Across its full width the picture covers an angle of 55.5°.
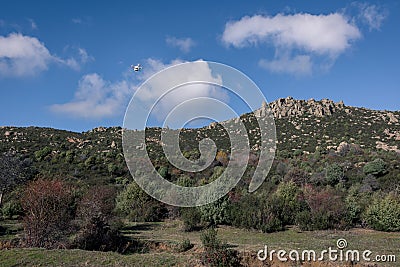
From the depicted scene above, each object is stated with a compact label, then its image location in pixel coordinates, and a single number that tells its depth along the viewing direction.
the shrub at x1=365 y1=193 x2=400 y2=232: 21.72
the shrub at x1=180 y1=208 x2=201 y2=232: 21.45
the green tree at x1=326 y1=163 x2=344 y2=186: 35.00
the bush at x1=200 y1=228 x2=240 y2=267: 10.95
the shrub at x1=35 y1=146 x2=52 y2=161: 41.05
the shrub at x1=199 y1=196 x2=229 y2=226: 23.36
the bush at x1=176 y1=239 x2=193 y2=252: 14.46
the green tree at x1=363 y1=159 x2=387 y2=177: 35.31
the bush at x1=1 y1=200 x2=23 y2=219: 25.28
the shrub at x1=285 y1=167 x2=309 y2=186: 35.38
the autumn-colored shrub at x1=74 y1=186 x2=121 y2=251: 14.36
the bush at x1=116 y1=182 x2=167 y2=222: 26.62
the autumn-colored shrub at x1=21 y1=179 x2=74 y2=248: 14.04
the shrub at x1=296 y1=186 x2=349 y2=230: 22.14
